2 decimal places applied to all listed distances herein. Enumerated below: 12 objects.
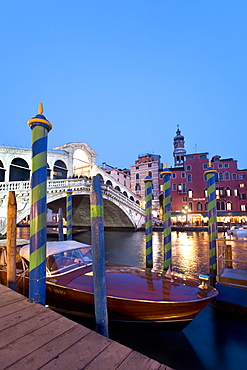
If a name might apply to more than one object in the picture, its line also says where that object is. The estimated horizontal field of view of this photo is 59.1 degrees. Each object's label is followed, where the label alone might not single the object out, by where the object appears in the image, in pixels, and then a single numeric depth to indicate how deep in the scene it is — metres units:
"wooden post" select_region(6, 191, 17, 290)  3.87
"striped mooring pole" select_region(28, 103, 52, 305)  2.95
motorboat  3.28
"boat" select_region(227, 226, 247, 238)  16.28
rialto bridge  14.19
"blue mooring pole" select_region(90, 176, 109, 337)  2.58
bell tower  44.64
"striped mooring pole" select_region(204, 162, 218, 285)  4.96
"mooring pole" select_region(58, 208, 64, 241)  11.48
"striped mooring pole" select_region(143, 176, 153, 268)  6.27
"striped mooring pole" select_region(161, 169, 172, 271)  5.67
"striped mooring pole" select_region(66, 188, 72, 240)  11.05
